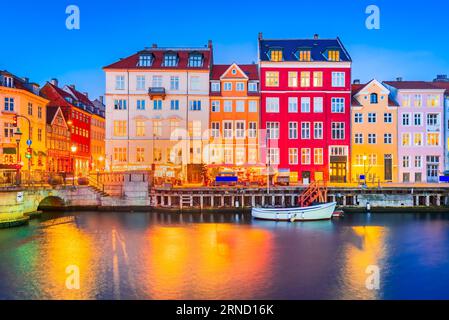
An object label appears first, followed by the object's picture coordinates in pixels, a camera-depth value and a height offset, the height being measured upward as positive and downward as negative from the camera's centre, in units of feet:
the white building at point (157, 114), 183.32 +23.10
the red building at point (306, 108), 185.16 +25.59
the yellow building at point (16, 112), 171.22 +22.64
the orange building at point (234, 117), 184.96 +21.76
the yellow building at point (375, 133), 185.37 +14.30
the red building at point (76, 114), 229.66 +30.89
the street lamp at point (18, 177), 116.99 -2.80
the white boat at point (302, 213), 126.38 -14.34
